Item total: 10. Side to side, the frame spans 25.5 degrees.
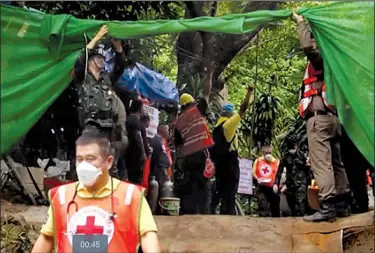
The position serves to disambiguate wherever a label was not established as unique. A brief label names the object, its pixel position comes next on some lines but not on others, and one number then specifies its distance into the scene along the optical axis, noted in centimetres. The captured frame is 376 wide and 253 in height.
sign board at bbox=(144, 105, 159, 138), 750
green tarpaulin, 583
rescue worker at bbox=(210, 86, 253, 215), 768
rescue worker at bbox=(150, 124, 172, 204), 745
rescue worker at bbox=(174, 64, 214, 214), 767
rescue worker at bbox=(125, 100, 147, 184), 714
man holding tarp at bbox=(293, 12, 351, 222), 639
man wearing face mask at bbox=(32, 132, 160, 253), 444
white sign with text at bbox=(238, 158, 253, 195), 784
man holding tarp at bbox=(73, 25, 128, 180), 639
